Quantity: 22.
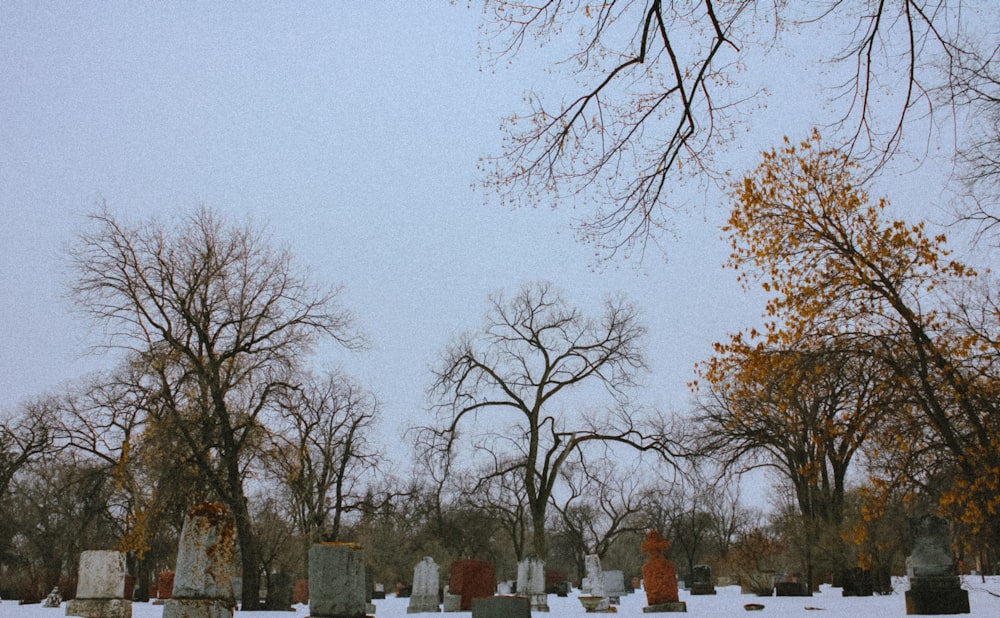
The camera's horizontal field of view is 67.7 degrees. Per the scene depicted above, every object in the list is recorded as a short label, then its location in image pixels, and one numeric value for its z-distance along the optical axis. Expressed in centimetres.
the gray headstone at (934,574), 1411
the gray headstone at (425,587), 2148
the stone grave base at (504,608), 1173
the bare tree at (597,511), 4558
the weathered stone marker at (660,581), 1967
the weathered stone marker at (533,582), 2155
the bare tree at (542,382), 2634
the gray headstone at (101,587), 1530
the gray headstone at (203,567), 714
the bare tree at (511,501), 4472
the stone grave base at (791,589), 2778
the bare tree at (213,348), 2048
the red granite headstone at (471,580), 2197
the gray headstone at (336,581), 888
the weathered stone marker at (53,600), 2558
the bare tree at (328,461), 2843
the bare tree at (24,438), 3516
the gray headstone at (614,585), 3106
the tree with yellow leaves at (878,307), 1134
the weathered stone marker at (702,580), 3497
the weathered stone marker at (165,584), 2931
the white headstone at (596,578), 2182
